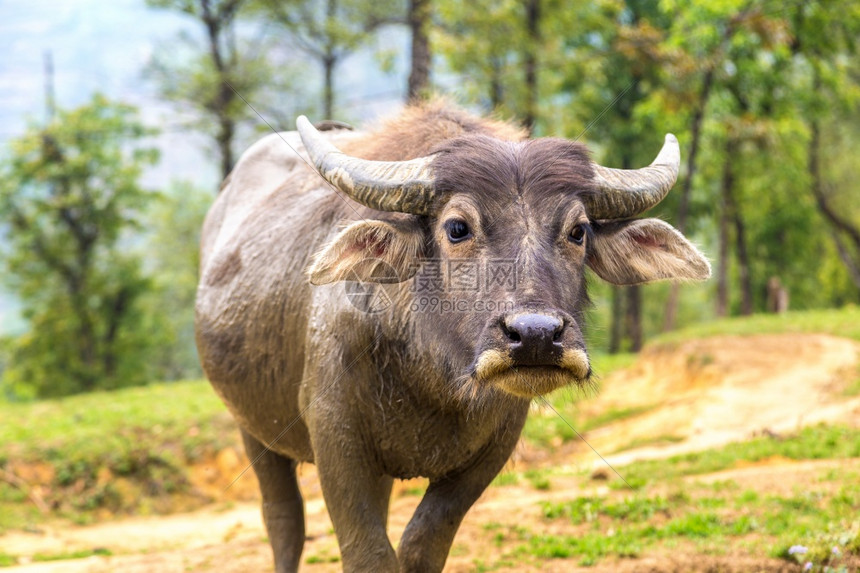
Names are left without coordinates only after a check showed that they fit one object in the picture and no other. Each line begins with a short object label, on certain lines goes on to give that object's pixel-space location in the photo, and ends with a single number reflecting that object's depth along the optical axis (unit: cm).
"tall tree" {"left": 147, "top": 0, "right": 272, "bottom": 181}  2334
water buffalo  340
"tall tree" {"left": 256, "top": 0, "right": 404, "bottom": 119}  2467
